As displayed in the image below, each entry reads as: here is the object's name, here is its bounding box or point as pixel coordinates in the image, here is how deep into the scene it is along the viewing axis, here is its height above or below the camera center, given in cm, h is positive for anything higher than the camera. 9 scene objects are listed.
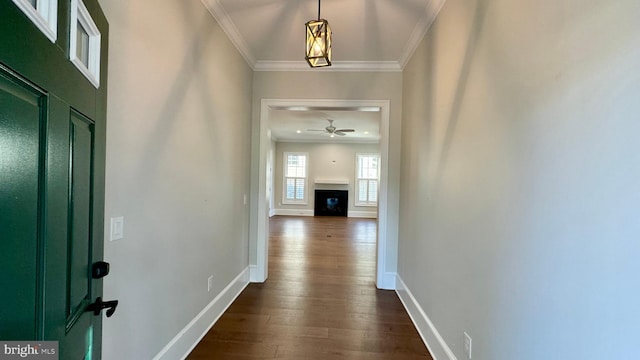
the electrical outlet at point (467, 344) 167 -96
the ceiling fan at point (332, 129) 742 +132
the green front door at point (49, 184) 54 -3
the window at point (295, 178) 1077 +1
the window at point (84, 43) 80 +43
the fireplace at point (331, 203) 1066 -87
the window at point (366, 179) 1069 +4
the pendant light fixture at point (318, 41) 189 +93
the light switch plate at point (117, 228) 141 -27
